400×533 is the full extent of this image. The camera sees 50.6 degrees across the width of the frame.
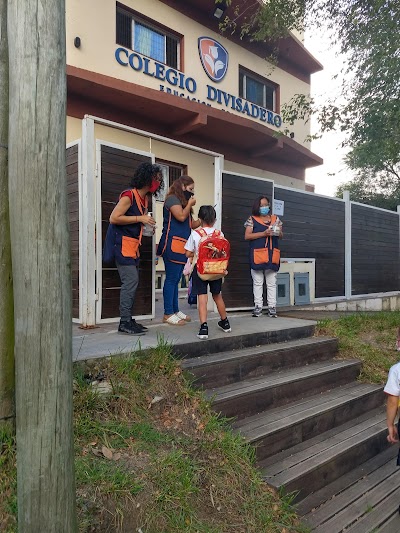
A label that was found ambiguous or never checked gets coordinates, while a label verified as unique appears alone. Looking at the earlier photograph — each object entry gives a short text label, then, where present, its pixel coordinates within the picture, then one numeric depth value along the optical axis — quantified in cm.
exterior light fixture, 1160
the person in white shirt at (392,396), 301
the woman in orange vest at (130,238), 456
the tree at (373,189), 2138
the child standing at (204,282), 473
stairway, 317
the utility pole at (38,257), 159
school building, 518
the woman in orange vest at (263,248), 652
